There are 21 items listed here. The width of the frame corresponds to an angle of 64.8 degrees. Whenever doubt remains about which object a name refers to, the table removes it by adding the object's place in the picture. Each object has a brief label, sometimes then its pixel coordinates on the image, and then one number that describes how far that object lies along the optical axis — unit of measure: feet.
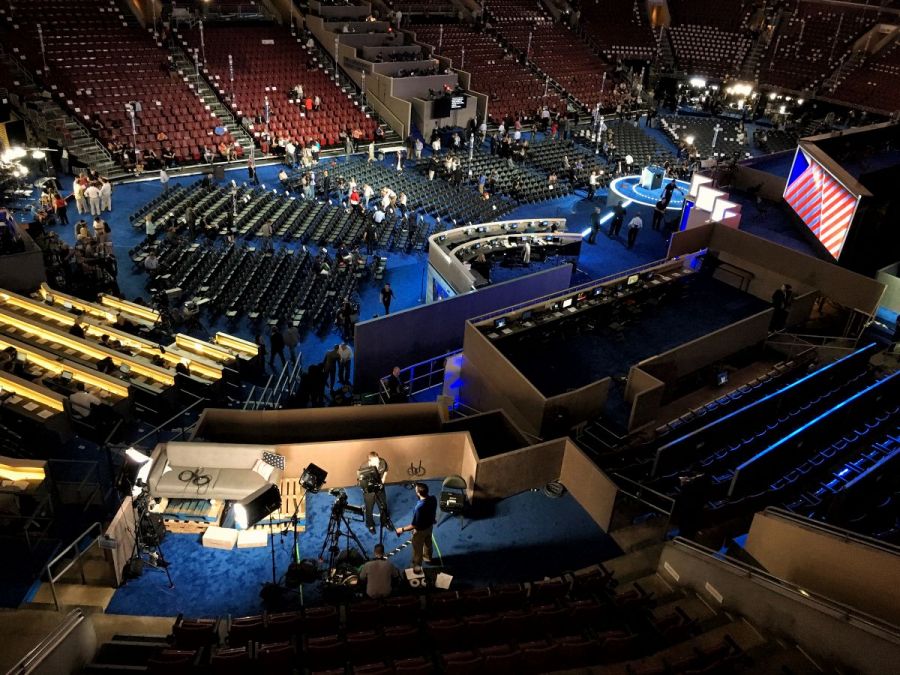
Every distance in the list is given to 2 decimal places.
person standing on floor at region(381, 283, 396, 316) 58.90
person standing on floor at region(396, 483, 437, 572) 33.71
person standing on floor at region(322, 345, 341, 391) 50.11
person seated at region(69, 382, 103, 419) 41.32
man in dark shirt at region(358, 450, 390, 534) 35.68
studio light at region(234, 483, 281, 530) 32.30
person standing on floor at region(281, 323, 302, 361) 52.03
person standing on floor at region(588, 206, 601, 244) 77.46
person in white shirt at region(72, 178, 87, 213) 71.41
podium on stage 93.50
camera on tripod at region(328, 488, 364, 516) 33.30
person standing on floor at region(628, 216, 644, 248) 76.38
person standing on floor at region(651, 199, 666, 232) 81.25
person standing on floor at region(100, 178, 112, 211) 72.64
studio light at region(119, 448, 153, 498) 32.09
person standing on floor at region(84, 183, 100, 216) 70.90
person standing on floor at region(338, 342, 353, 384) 51.24
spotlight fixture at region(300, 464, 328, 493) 34.78
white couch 35.55
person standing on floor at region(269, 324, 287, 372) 51.39
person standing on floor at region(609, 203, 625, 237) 79.85
